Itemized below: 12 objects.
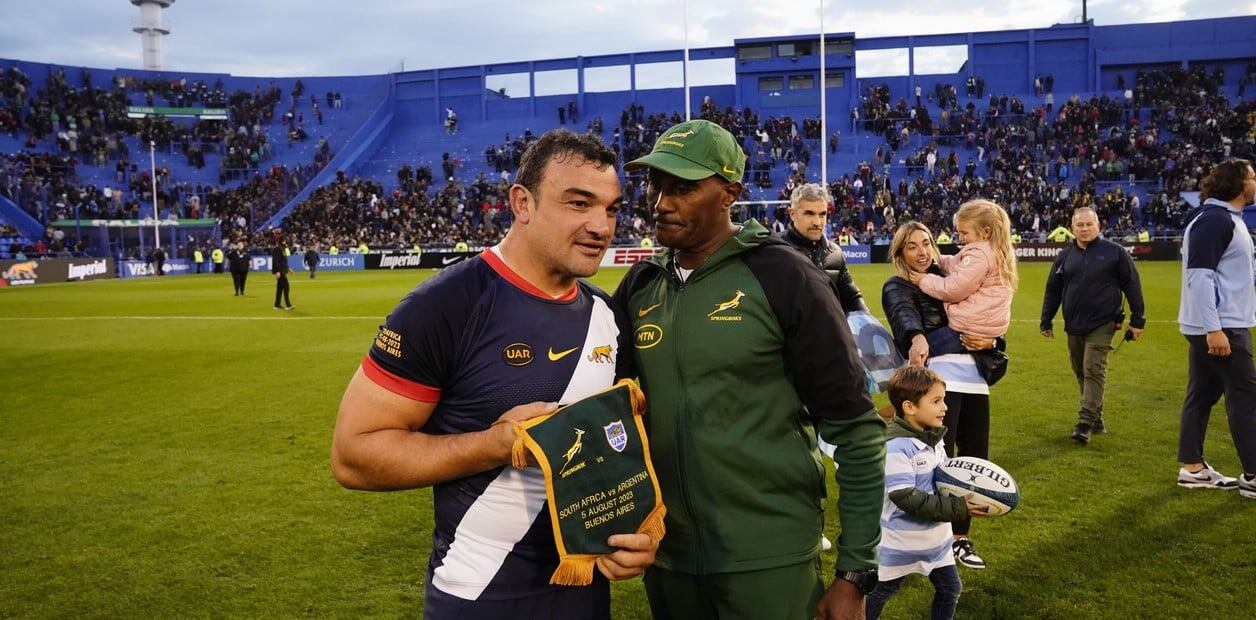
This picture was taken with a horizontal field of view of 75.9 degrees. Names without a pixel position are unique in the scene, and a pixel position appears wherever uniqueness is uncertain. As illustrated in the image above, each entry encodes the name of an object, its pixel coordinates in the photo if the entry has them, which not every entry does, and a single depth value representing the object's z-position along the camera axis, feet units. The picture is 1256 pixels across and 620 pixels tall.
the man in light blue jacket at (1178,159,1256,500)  19.19
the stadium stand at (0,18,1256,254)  138.82
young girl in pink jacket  16.21
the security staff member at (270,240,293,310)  66.74
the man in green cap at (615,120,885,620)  8.21
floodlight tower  241.35
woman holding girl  16.29
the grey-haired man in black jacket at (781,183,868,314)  18.04
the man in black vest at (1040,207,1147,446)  25.81
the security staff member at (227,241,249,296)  82.02
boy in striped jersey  12.23
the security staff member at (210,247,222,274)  133.39
